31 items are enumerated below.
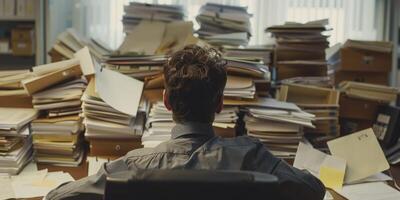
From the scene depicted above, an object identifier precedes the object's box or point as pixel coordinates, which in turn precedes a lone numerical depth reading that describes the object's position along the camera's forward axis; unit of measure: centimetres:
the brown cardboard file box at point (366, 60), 273
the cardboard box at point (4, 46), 309
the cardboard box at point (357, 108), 249
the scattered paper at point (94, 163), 189
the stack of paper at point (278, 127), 198
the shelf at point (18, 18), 302
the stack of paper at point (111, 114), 195
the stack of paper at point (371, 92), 245
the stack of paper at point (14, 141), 187
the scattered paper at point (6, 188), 163
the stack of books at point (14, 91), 216
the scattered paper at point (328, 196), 170
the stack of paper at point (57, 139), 199
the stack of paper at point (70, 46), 259
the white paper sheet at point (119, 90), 195
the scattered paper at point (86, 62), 207
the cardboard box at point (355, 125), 250
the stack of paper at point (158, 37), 265
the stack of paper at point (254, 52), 254
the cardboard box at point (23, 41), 302
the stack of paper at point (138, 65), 214
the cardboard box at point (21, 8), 301
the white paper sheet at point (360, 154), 190
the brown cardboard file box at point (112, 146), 201
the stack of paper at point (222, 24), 277
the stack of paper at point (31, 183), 167
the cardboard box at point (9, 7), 302
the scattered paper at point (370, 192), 172
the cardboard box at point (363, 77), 277
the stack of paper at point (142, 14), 287
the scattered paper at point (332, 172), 184
